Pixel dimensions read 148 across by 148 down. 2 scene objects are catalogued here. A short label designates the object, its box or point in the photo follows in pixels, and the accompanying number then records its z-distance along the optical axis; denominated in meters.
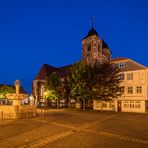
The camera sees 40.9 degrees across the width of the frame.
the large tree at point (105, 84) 39.50
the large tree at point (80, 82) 39.16
